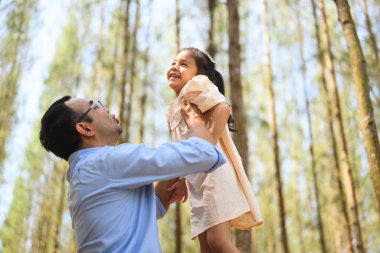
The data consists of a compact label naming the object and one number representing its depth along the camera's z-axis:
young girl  1.90
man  1.40
